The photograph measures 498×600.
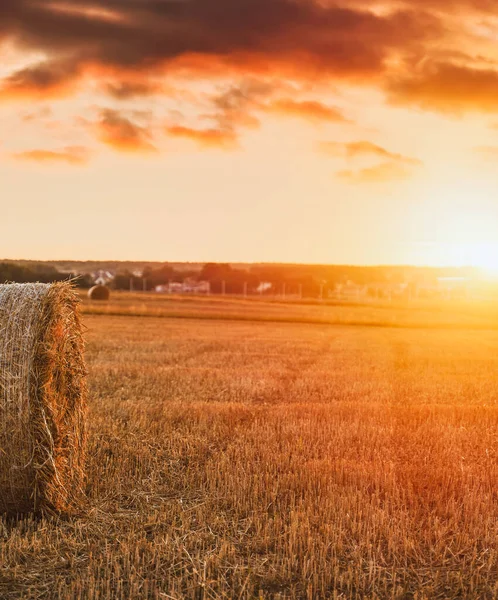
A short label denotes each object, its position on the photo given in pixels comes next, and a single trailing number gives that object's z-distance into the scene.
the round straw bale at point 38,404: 6.57
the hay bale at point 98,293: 54.72
